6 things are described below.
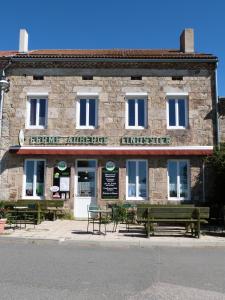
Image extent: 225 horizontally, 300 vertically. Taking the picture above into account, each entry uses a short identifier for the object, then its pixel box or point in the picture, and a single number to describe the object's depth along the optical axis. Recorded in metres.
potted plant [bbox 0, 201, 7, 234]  13.02
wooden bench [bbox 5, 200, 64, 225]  15.42
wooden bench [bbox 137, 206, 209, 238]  12.83
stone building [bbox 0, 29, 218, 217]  18.25
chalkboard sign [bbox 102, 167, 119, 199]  18.23
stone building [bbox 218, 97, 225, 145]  18.67
